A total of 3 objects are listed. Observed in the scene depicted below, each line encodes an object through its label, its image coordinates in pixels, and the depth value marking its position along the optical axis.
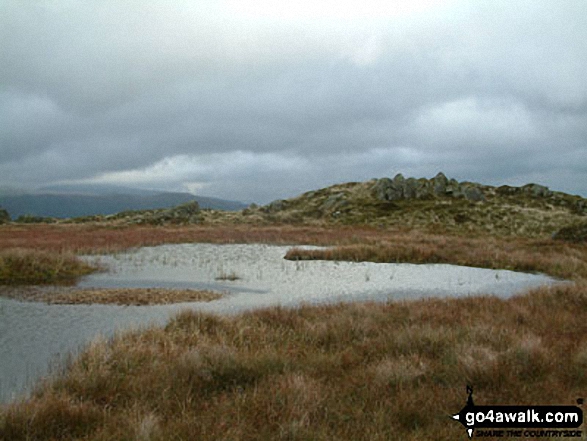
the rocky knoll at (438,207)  69.44
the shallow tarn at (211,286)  11.05
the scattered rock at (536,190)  98.19
